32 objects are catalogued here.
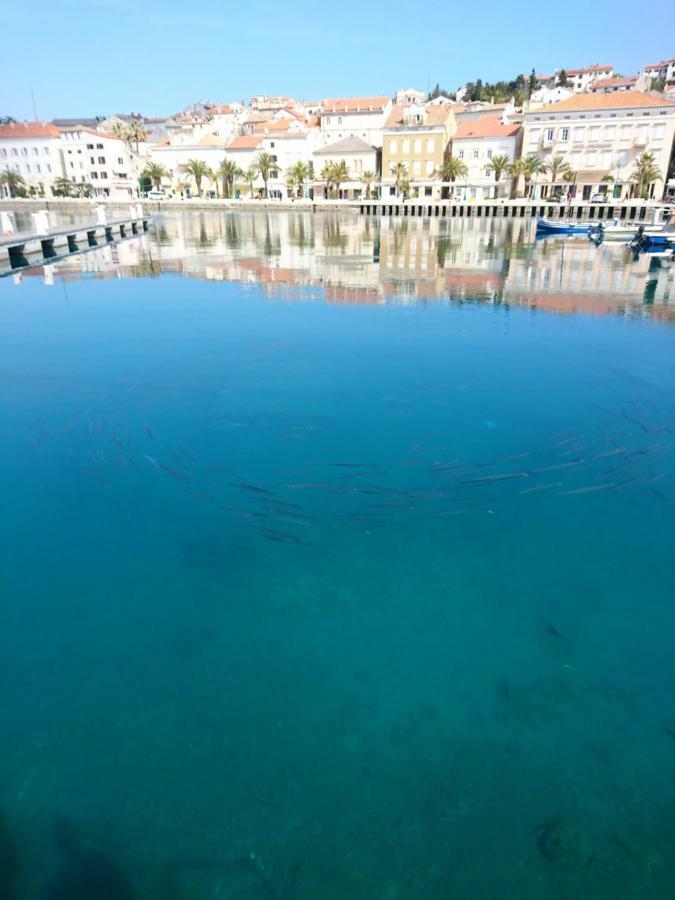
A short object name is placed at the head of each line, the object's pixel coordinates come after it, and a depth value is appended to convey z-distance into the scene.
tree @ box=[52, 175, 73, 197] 81.26
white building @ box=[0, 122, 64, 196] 82.75
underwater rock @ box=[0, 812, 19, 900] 3.14
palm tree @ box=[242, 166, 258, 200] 79.81
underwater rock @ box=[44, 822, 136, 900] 3.13
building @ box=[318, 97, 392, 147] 82.44
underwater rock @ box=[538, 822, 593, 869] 3.31
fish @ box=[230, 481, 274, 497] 6.84
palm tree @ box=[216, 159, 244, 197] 80.00
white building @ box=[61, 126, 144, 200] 82.38
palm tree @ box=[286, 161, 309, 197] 76.58
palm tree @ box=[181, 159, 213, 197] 79.49
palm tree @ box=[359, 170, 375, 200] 75.02
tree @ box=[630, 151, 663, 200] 60.00
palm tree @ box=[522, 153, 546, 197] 65.06
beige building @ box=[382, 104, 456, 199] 71.62
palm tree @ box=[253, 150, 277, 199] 77.81
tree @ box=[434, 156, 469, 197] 69.56
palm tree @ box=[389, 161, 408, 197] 72.81
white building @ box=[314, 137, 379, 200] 76.75
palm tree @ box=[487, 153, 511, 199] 67.19
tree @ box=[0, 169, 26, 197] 81.00
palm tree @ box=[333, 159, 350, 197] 75.06
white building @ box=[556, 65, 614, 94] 118.69
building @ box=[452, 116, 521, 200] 69.06
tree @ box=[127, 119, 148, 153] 86.46
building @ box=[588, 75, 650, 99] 99.43
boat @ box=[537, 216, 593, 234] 40.34
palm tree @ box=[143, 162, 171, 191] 82.88
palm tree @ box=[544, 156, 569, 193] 64.06
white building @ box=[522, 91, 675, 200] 60.28
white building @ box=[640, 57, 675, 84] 125.62
